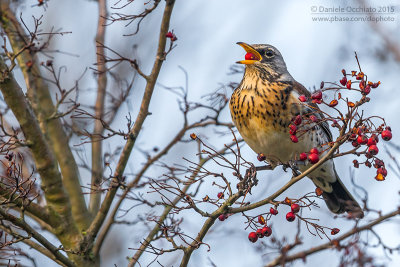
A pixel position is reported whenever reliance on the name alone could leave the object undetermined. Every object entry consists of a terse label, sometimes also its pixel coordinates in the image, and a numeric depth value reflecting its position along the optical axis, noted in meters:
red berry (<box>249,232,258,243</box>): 7.37
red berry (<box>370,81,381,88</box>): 6.36
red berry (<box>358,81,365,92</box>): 6.12
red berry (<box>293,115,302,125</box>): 7.62
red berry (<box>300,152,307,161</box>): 8.06
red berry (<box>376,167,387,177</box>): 6.76
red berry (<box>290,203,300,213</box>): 7.12
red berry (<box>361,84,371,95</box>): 6.05
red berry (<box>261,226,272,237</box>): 7.25
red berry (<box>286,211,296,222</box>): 7.48
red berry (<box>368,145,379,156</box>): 6.39
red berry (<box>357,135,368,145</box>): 6.45
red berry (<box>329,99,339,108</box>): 6.71
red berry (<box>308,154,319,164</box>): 7.54
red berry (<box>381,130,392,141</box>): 6.23
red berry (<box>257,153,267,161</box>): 9.45
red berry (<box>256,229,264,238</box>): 7.31
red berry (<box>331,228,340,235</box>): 7.34
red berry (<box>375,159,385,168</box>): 6.76
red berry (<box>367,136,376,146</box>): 6.50
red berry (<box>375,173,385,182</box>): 6.64
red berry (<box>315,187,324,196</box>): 7.54
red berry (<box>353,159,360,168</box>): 7.00
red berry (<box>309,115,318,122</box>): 7.05
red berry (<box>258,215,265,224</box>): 7.34
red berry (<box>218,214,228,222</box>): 7.31
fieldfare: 9.99
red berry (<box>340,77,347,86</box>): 6.87
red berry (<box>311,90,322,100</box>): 7.10
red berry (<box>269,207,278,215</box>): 7.15
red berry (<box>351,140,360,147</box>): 6.54
